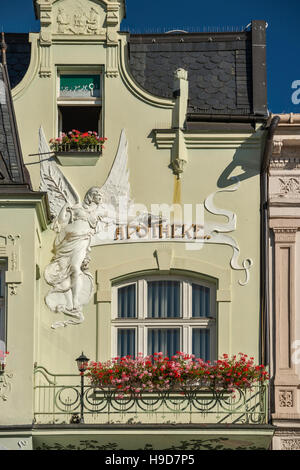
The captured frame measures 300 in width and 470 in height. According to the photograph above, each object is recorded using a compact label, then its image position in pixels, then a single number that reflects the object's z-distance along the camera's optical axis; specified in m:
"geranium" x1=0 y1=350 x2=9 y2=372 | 25.91
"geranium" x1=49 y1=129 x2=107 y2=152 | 27.91
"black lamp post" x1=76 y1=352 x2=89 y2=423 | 26.06
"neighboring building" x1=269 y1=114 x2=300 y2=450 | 26.77
